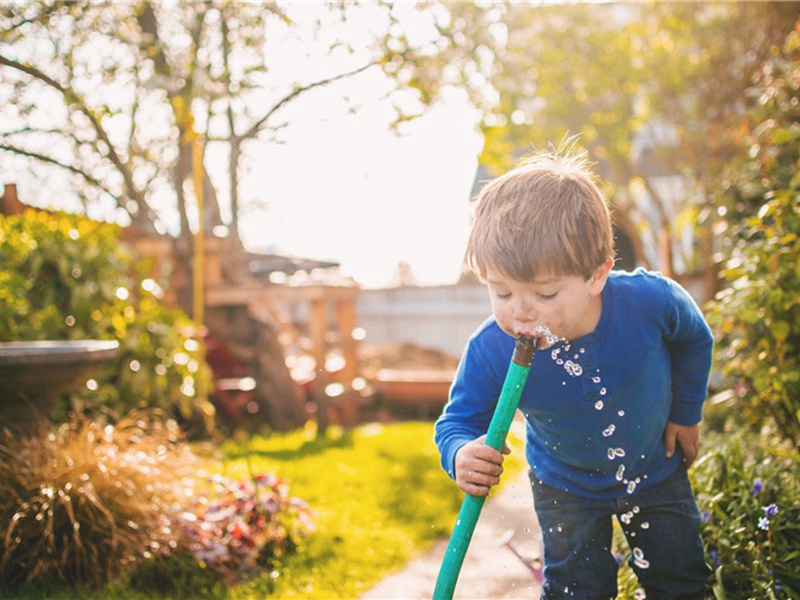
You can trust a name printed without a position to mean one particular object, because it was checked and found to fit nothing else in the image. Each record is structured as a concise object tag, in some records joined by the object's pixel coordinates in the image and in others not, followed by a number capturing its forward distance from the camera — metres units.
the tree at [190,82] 5.07
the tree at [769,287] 2.52
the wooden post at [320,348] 5.95
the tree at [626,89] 7.20
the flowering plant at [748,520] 1.97
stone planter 2.68
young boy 1.79
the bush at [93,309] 3.98
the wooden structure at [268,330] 6.03
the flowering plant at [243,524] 2.64
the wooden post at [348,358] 6.50
